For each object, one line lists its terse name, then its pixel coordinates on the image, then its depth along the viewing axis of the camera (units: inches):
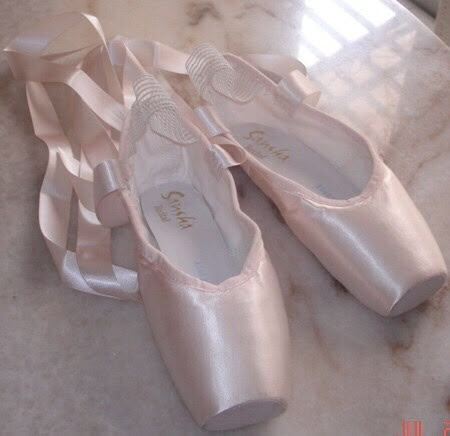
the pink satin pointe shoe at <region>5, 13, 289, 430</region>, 30.9
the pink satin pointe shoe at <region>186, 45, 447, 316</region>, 34.3
